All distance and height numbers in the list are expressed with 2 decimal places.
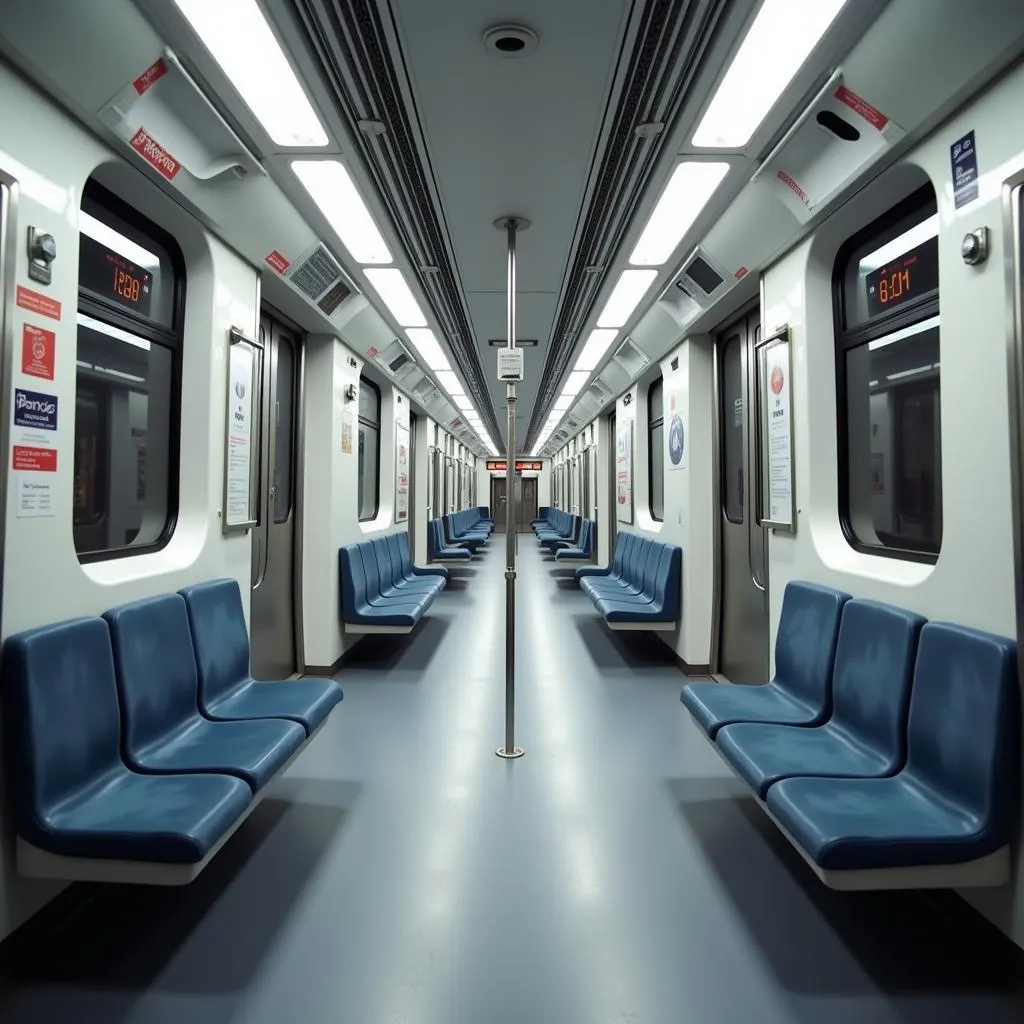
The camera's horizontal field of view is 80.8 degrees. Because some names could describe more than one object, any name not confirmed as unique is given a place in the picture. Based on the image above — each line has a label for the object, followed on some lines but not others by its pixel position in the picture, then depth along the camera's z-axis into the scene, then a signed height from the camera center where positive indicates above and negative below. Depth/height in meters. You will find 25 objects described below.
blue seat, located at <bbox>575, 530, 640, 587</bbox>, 7.31 -0.47
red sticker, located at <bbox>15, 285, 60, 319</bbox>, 1.91 +0.74
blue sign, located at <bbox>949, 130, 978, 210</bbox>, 2.01 +1.22
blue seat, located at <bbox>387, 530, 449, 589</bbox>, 6.97 -0.43
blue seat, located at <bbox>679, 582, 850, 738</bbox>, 2.72 -0.73
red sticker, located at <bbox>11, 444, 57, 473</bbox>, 1.89 +0.23
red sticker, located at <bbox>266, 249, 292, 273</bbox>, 3.50 +1.58
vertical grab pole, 3.33 -0.27
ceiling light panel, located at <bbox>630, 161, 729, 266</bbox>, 2.95 +1.79
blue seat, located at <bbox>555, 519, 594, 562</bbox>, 10.20 -0.34
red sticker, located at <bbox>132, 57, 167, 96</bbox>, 2.08 +1.58
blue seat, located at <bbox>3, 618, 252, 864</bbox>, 1.72 -0.82
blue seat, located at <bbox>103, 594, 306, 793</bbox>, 2.20 -0.76
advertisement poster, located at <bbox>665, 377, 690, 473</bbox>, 5.20 +0.95
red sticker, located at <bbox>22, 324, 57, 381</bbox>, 1.92 +0.58
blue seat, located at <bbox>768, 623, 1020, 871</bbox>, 1.71 -0.83
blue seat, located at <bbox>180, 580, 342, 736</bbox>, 2.73 -0.74
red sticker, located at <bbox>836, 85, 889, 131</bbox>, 2.20 +1.56
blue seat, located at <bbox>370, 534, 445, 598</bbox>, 6.17 -0.53
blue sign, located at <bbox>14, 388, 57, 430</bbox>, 1.90 +0.39
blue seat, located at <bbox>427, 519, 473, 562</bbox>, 10.30 -0.35
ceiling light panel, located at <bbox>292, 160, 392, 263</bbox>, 2.91 +1.77
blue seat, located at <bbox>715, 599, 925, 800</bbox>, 2.19 -0.77
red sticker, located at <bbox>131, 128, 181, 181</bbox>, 2.26 +1.47
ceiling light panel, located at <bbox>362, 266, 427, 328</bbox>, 4.39 +1.89
